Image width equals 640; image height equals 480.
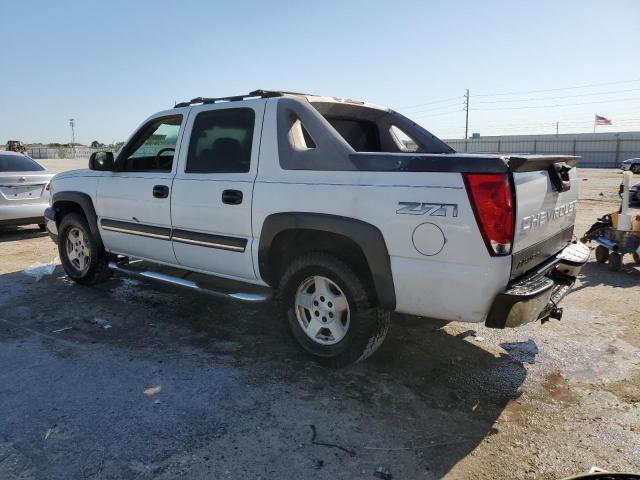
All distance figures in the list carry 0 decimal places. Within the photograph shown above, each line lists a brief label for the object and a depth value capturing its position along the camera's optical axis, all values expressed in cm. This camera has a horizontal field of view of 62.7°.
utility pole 7086
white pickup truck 315
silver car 893
